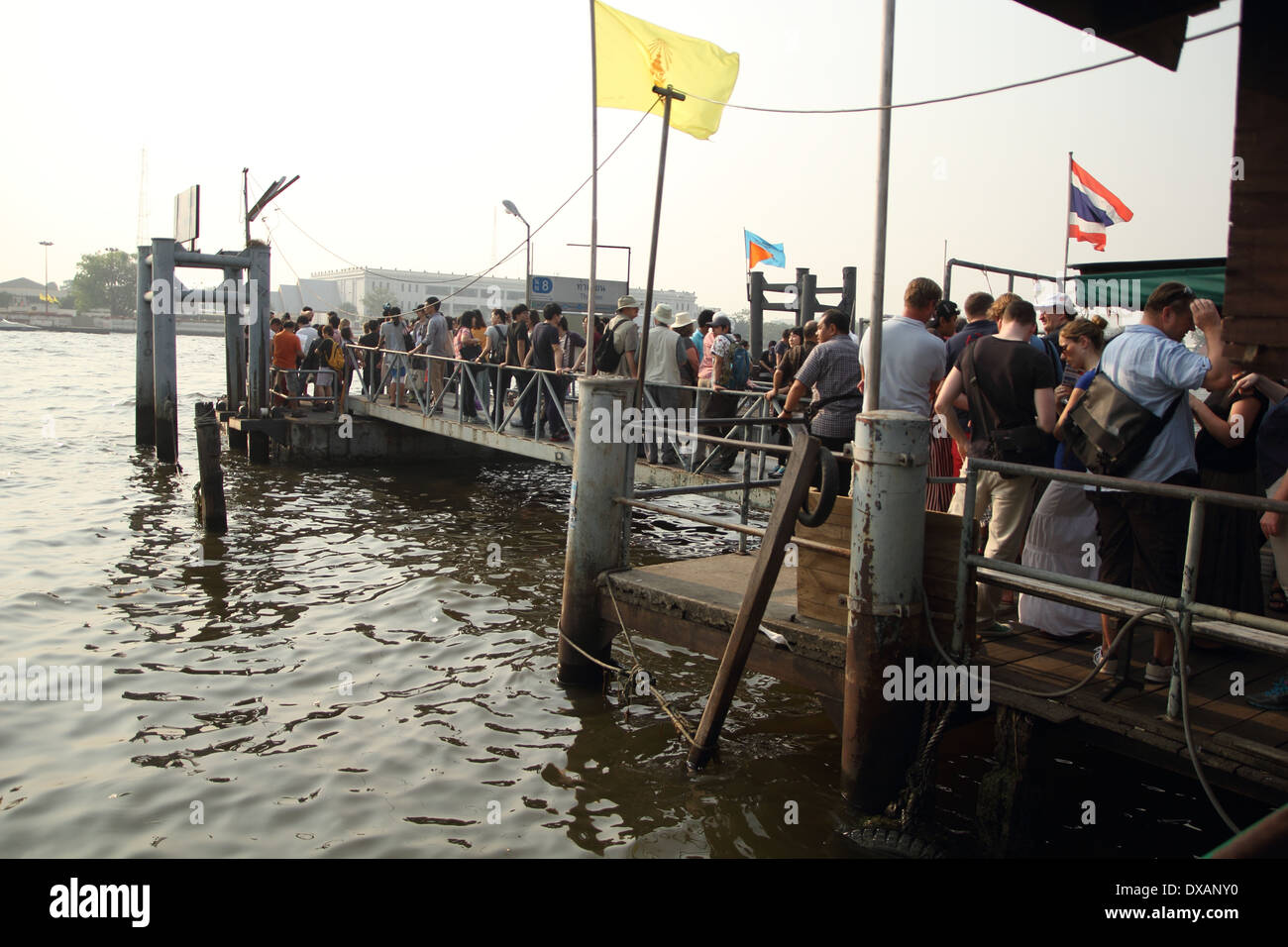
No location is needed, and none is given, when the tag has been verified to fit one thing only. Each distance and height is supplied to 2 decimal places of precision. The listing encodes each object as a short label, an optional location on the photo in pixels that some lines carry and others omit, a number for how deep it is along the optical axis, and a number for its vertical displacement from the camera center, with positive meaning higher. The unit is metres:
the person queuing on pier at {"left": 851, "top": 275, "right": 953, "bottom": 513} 6.34 +0.23
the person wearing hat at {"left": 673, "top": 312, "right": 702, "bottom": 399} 12.59 +0.34
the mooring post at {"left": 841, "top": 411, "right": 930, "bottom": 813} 4.93 -0.99
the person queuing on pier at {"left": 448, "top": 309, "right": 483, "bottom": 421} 16.14 +0.41
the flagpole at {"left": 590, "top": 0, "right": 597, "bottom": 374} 7.71 +1.69
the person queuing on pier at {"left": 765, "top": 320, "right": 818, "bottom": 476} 10.45 +0.23
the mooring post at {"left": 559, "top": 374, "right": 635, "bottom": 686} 6.74 -0.87
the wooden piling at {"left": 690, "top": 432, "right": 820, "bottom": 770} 5.42 -0.99
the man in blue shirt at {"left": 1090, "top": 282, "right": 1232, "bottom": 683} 4.78 -0.18
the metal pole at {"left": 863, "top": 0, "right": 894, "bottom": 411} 5.85 +0.96
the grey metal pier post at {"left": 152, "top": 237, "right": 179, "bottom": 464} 18.50 +0.24
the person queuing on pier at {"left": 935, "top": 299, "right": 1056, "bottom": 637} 5.62 -0.08
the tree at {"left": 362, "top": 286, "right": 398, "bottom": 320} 159.95 +12.00
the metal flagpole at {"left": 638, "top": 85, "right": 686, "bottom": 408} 6.85 +1.23
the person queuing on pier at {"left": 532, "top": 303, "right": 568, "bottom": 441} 13.82 +0.29
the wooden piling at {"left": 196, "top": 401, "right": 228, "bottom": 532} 12.59 -1.43
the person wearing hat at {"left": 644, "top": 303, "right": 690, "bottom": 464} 11.98 +0.24
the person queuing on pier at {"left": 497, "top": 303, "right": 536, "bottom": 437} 14.73 +0.42
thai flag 13.32 +2.55
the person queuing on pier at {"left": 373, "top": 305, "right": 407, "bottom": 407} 18.36 +0.55
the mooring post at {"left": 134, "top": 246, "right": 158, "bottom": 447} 19.38 +0.01
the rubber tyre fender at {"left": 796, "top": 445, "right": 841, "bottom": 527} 5.28 -0.56
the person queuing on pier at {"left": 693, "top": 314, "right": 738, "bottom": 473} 12.52 +0.13
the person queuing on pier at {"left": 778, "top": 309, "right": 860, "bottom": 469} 7.56 +0.04
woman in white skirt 5.79 -0.83
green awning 9.92 +1.26
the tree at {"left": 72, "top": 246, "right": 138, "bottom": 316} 157.50 +13.09
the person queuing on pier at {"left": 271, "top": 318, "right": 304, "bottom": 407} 19.83 +0.22
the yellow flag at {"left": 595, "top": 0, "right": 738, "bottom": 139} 8.02 +2.65
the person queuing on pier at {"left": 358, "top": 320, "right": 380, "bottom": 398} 19.08 +0.17
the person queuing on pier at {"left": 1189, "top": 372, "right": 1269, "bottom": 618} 5.20 -0.64
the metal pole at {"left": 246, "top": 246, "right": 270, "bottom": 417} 19.28 +0.57
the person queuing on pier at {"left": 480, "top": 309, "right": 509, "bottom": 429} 15.17 +0.36
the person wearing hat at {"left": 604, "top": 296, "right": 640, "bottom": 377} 11.12 +0.54
